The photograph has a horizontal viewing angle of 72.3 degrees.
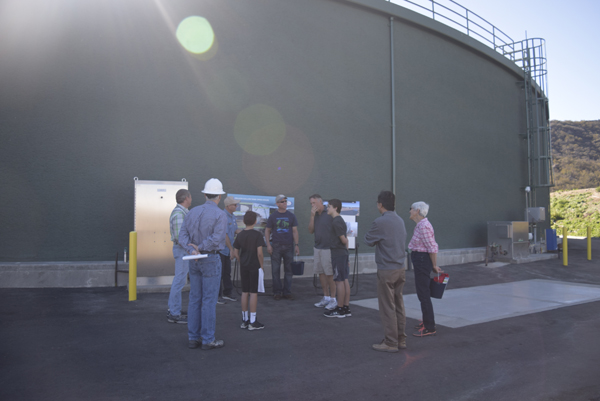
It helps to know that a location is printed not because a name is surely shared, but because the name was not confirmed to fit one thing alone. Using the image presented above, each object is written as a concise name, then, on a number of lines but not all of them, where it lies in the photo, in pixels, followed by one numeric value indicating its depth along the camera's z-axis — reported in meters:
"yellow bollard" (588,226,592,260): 15.43
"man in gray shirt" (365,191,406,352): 5.16
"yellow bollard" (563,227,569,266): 14.18
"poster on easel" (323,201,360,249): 11.52
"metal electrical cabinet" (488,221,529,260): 14.79
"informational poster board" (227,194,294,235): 10.48
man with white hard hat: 5.16
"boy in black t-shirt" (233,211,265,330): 6.11
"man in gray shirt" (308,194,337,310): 7.60
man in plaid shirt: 6.41
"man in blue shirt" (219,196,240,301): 8.34
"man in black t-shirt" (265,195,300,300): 8.60
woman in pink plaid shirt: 5.84
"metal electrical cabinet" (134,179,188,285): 8.91
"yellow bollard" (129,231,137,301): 7.64
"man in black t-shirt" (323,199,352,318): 7.00
